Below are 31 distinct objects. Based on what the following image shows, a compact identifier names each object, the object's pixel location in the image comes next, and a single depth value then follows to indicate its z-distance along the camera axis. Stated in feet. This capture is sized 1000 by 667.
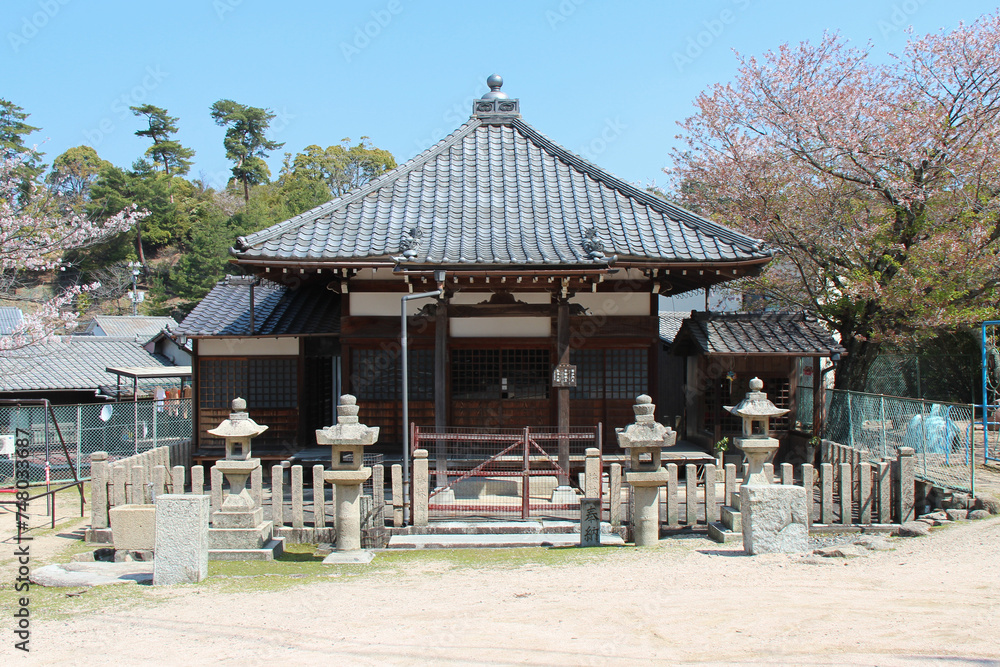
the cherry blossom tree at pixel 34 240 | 51.31
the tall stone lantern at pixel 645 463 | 28.73
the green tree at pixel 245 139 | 185.37
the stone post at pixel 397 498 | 31.58
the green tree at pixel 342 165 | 182.09
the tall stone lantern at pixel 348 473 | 28.63
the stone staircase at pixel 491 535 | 30.25
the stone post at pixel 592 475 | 31.65
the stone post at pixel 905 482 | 32.07
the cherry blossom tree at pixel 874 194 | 45.98
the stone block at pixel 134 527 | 29.84
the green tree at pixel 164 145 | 181.16
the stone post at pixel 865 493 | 31.78
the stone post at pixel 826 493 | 31.30
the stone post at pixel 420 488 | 31.12
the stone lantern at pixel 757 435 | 30.73
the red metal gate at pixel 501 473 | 33.32
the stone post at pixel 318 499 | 31.45
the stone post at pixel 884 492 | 32.07
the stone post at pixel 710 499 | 31.60
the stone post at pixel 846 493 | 31.37
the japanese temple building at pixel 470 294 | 36.83
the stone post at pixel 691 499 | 31.50
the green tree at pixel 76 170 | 171.42
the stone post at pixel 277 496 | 31.27
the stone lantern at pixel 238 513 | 29.14
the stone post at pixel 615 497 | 31.27
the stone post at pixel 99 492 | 32.27
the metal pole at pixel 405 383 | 32.53
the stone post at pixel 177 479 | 31.27
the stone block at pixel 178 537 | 24.18
